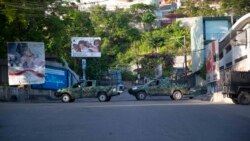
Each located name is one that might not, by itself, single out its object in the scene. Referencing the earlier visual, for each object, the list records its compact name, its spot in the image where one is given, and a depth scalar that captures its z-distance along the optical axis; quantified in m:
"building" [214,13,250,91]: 43.02
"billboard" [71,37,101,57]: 65.66
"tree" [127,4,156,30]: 96.31
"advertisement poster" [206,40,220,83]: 44.64
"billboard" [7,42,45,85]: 39.06
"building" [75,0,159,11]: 113.17
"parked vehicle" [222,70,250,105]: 31.20
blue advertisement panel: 50.91
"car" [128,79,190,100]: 39.72
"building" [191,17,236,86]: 61.12
